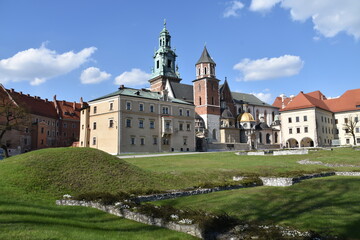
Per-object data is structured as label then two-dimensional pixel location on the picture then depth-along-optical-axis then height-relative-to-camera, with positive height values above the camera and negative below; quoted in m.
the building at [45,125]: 68.79 +7.47
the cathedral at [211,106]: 80.25 +12.76
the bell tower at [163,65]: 92.62 +26.56
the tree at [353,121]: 80.56 +7.55
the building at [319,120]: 78.93 +7.85
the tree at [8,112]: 46.27 +6.84
